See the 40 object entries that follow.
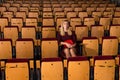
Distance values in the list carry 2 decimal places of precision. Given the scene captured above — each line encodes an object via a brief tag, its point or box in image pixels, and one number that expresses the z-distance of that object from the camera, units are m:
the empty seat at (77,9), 7.15
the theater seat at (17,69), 3.08
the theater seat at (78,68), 3.16
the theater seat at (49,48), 4.05
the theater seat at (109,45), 4.16
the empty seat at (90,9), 7.01
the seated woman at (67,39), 4.20
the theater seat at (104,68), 3.18
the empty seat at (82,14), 6.45
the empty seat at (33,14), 6.28
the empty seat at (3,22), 5.52
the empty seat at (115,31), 4.93
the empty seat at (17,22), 5.50
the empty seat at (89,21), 5.63
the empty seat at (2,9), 7.02
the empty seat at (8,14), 6.14
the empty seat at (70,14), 6.42
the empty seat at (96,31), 5.02
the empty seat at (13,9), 7.02
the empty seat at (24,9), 6.96
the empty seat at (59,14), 6.37
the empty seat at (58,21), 5.65
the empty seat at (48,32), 4.82
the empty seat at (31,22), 5.52
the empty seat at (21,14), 6.30
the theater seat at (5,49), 3.99
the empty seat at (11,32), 4.79
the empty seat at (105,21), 5.80
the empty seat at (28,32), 4.81
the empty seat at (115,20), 5.89
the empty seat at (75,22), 5.62
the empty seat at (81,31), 4.95
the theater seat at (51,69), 3.13
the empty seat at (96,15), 6.37
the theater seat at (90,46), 4.14
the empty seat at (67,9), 7.10
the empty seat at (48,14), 6.41
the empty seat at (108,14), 6.40
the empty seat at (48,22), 5.61
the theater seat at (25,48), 4.00
